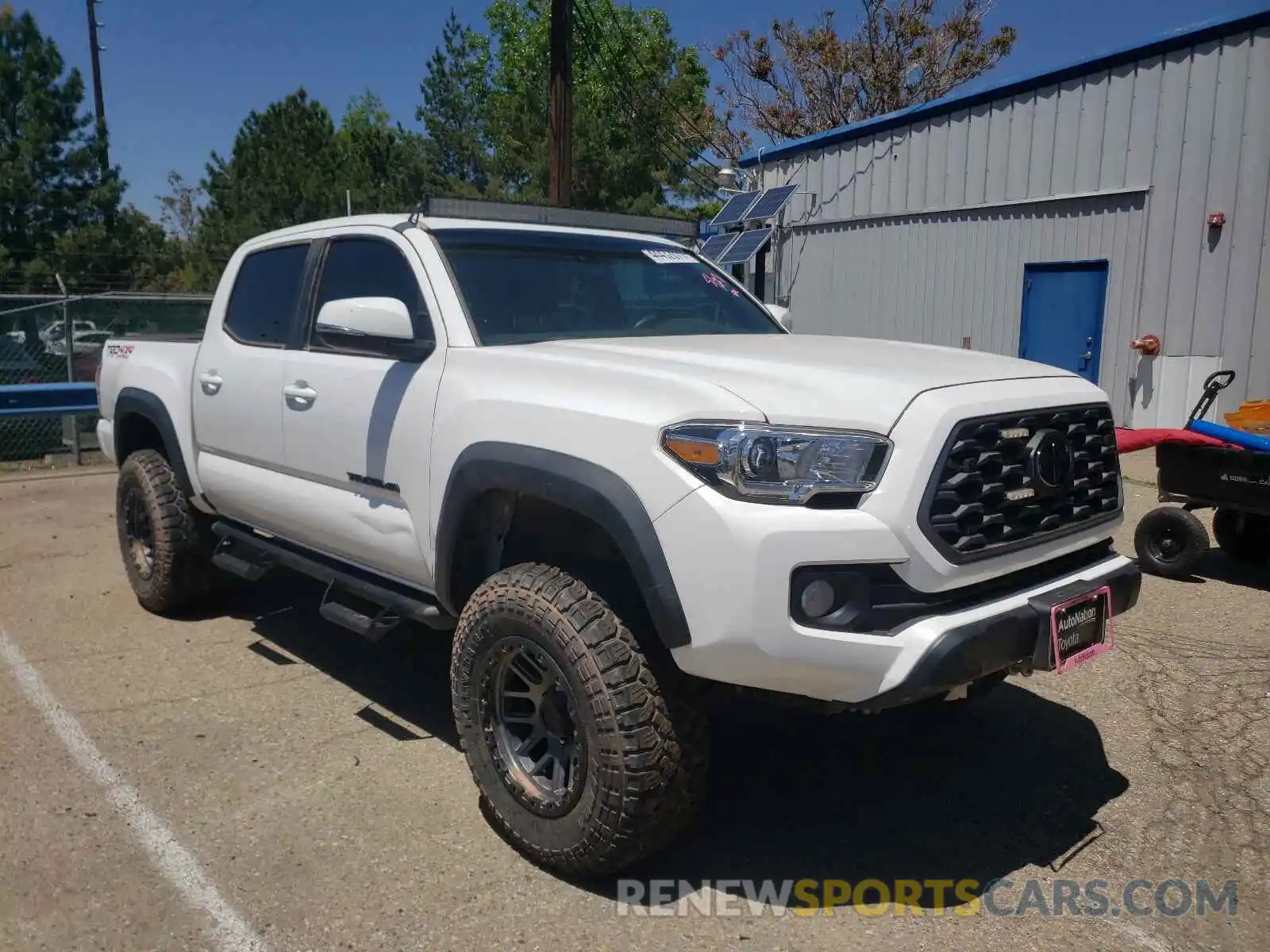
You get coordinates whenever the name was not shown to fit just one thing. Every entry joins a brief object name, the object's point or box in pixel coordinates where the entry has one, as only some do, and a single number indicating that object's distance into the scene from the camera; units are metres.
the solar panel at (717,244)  15.34
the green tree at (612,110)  30.92
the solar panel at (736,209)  15.51
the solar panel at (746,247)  14.22
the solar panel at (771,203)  14.96
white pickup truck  2.67
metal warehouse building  10.11
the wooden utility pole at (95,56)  33.09
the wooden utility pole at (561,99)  14.47
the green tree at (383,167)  34.19
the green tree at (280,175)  31.03
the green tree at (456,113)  39.78
